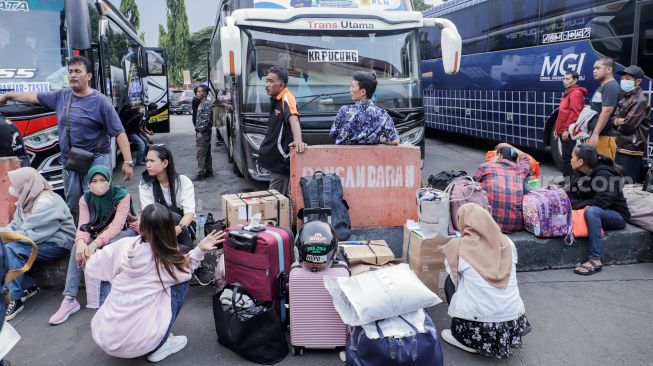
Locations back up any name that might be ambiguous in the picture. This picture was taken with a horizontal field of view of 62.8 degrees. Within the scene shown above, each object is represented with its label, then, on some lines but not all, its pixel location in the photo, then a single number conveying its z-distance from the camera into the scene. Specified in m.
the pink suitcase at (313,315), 3.61
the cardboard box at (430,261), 4.38
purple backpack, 4.96
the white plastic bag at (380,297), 3.19
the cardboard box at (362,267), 4.04
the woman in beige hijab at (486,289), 3.46
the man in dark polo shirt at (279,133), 5.37
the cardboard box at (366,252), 4.25
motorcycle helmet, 3.58
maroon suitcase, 3.75
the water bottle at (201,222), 5.48
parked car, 30.64
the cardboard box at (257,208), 4.82
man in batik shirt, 5.09
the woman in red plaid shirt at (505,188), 5.05
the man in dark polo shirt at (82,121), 5.04
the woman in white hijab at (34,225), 4.41
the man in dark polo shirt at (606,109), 6.35
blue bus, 7.66
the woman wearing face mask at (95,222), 4.25
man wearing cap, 6.41
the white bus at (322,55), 6.99
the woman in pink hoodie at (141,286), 3.38
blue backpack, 4.92
